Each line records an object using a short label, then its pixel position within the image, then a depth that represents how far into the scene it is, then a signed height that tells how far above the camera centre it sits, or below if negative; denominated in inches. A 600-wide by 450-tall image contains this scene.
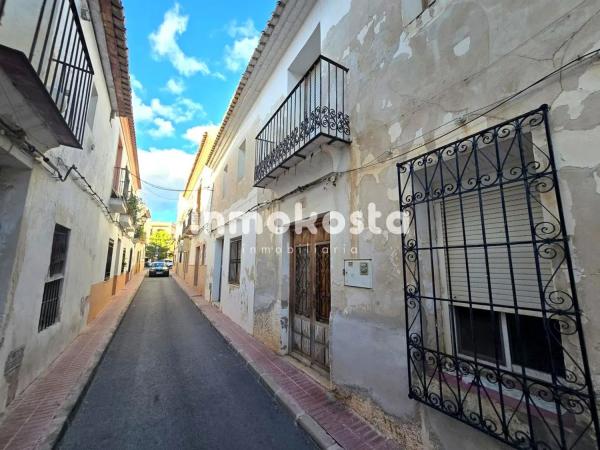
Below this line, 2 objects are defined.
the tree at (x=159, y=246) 1673.2 +92.6
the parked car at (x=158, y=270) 992.2 -32.6
